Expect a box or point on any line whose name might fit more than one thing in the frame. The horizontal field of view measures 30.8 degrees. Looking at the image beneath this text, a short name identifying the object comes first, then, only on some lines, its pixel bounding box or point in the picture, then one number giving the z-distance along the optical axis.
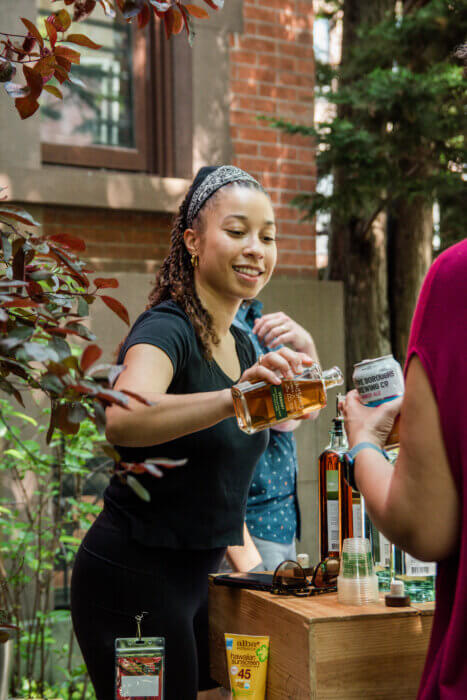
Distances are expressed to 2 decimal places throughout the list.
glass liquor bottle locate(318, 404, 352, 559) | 2.00
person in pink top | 1.25
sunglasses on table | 1.87
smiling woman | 1.88
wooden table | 1.58
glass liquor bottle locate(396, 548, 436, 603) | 1.91
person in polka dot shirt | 3.19
